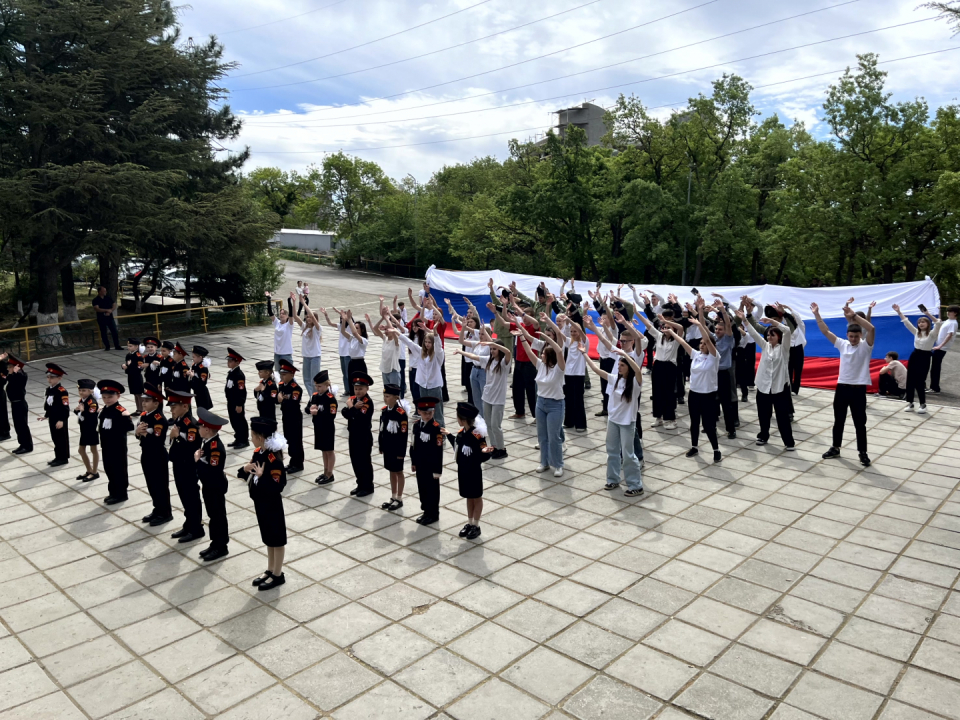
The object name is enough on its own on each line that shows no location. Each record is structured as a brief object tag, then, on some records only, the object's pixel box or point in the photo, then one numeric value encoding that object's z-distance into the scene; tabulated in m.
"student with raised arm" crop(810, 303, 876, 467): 9.53
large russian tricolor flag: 14.99
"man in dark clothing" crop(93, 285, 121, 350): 19.09
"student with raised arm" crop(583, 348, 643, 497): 8.55
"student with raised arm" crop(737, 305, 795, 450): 10.38
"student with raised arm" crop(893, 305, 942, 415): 12.53
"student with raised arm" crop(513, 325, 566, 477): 9.15
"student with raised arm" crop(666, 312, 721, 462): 9.83
